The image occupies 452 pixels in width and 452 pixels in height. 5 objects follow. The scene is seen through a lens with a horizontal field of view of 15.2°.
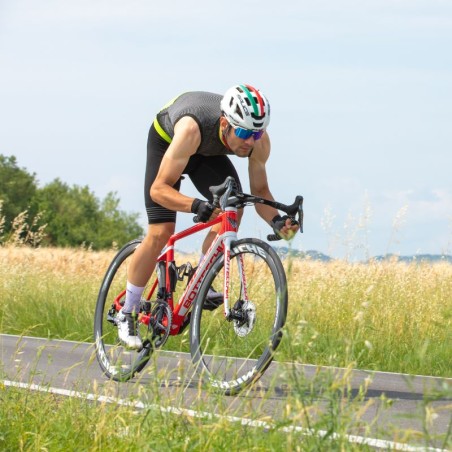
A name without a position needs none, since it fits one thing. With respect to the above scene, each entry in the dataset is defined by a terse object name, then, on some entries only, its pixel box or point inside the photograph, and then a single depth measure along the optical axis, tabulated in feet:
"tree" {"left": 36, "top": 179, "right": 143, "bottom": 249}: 542.80
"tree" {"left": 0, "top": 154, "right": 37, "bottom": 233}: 526.47
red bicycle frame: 40.29
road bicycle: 38.42
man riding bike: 40.19
